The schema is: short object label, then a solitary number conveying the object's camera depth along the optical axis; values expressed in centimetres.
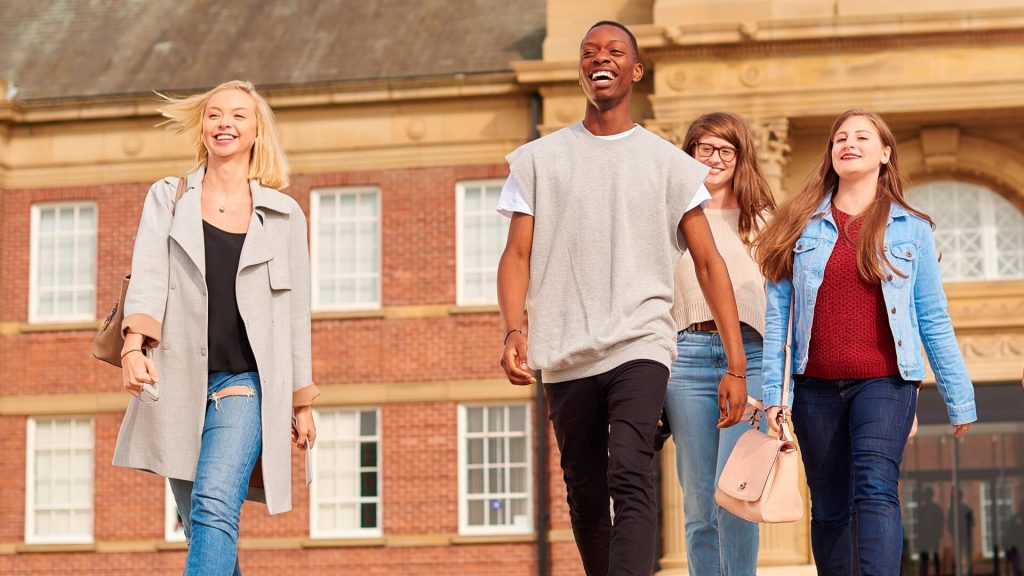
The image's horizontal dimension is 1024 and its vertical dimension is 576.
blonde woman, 646
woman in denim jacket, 689
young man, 629
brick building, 2209
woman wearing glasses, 755
